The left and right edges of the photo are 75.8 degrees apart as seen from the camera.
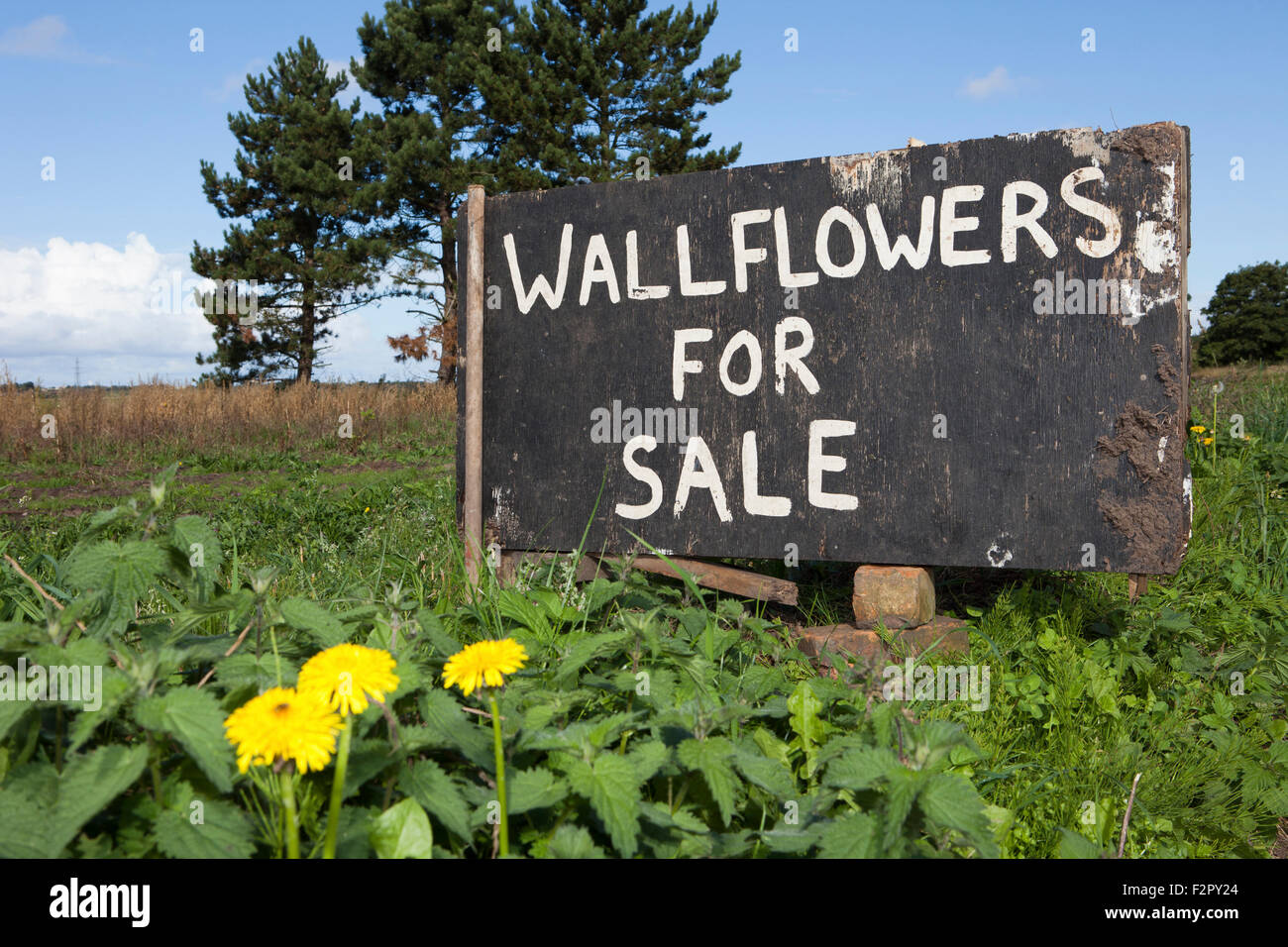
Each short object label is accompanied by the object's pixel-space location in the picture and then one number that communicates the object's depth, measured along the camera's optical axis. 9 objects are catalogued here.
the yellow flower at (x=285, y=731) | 0.99
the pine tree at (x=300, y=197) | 22.16
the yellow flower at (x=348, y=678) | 1.11
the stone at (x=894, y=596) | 2.90
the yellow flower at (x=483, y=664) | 1.25
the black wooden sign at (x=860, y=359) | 2.65
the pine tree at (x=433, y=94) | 21.91
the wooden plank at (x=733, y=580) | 3.14
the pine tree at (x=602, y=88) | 20.98
